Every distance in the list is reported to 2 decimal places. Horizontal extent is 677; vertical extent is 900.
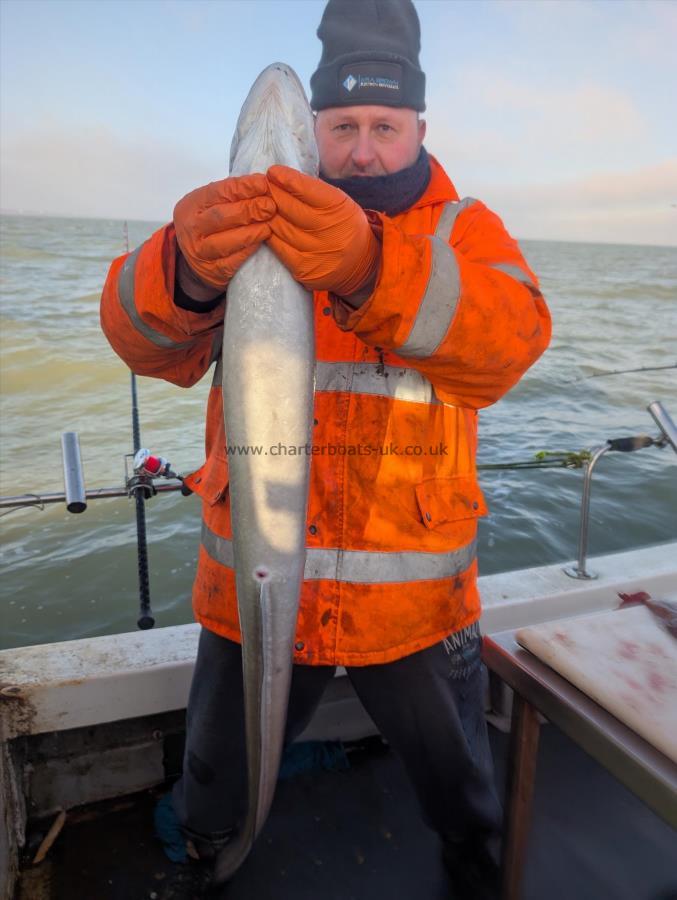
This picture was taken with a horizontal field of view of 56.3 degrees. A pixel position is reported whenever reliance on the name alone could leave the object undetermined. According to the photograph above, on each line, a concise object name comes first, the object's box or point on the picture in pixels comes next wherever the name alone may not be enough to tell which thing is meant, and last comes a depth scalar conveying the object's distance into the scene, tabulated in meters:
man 1.53
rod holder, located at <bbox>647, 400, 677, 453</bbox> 3.18
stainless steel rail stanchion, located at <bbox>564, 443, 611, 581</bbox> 3.27
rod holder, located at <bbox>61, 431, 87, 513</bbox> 2.56
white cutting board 1.38
